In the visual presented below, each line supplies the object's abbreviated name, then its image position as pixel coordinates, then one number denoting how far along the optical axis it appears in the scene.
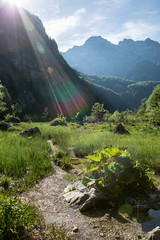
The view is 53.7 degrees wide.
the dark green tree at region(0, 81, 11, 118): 69.25
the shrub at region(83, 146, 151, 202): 3.83
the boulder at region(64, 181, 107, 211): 3.61
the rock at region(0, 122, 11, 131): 16.51
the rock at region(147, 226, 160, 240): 2.40
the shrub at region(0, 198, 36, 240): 2.33
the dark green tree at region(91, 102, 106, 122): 52.59
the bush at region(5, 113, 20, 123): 35.97
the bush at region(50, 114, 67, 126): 32.28
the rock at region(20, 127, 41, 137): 12.57
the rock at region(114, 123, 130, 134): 15.50
